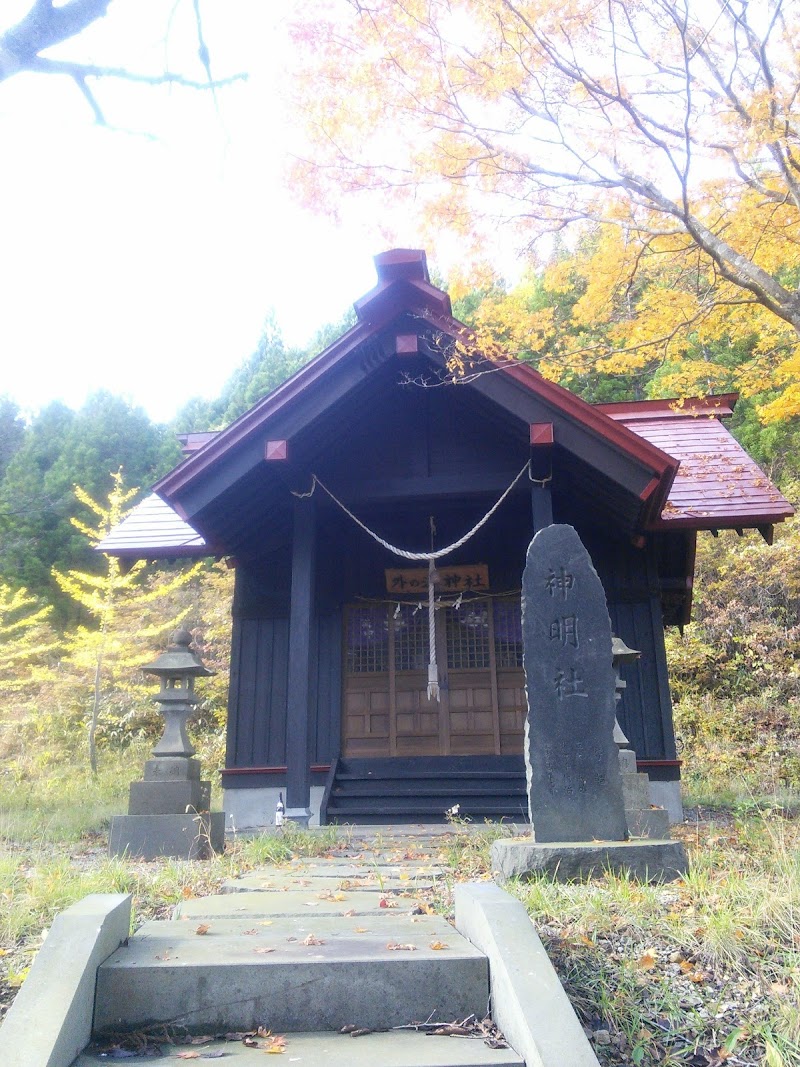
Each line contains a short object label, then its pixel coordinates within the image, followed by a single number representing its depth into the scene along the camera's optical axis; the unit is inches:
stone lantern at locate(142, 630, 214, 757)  283.6
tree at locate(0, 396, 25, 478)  1071.6
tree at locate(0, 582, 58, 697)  739.4
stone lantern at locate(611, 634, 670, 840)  231.3
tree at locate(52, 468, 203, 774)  692.1
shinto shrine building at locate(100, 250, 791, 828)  319.6
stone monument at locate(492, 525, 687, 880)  172.1
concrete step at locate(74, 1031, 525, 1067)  100.0
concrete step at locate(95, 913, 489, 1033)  114.9
